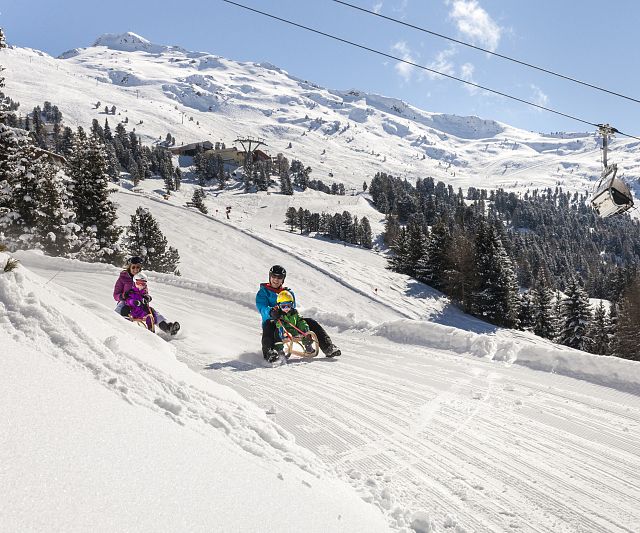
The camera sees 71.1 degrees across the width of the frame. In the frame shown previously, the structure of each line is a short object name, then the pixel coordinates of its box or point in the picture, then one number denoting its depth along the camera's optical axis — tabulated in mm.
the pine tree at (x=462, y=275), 42875
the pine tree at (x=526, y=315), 47500
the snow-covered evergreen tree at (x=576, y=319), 42562
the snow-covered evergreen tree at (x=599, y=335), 43134
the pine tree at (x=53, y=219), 25336
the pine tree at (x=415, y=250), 52406
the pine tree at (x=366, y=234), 98562
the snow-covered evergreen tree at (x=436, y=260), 48844
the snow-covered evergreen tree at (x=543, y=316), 47906
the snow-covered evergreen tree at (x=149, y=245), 33688
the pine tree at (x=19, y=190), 21766
